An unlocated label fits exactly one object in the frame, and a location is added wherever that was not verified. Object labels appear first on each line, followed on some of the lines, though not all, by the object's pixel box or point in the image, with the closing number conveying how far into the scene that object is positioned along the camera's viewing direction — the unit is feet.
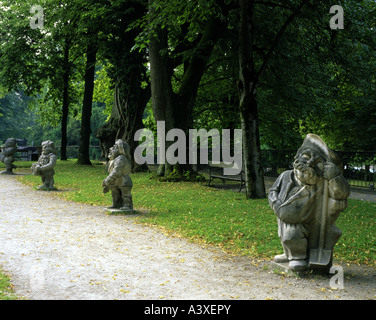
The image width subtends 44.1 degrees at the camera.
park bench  60.22
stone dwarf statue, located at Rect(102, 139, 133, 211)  39.06
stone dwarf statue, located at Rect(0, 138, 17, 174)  84.02
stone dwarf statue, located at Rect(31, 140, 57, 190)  57.57
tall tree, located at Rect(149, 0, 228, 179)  66.23
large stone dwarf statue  20.35
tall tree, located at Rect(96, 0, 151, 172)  79.46
